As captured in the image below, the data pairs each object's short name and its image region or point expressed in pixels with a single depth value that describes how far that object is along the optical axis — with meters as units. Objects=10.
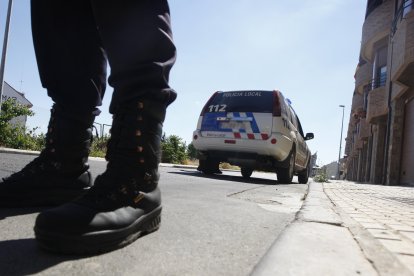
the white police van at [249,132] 6.97
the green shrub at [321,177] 12.96
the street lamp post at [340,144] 53.00
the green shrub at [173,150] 17.98
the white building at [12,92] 46.59
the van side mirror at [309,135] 10.05
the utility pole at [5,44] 14.01
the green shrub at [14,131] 11.42
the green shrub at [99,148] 13.11
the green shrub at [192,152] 32.59
